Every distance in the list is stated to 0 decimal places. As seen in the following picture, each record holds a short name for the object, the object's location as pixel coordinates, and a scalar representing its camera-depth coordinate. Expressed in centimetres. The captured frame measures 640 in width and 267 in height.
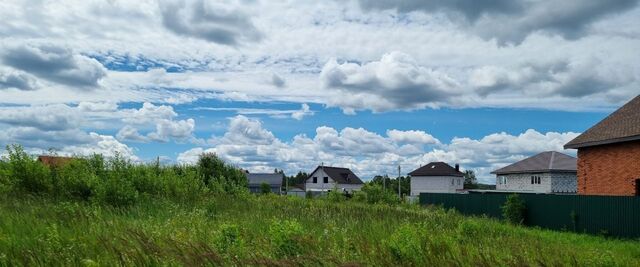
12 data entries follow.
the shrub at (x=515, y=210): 2630
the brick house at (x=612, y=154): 2441
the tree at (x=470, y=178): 11055
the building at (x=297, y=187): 9738
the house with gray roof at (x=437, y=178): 7275
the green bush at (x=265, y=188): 6260
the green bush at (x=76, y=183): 1806
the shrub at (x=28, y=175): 1906
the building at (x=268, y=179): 8731
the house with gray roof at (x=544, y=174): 5084
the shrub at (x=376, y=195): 3904
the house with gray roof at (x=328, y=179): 8619
